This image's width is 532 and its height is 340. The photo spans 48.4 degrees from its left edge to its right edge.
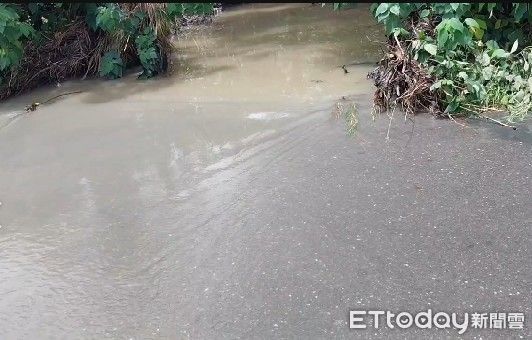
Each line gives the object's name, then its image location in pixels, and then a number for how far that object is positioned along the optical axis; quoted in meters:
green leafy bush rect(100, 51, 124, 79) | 7.20
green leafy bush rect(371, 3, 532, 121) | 5.00
